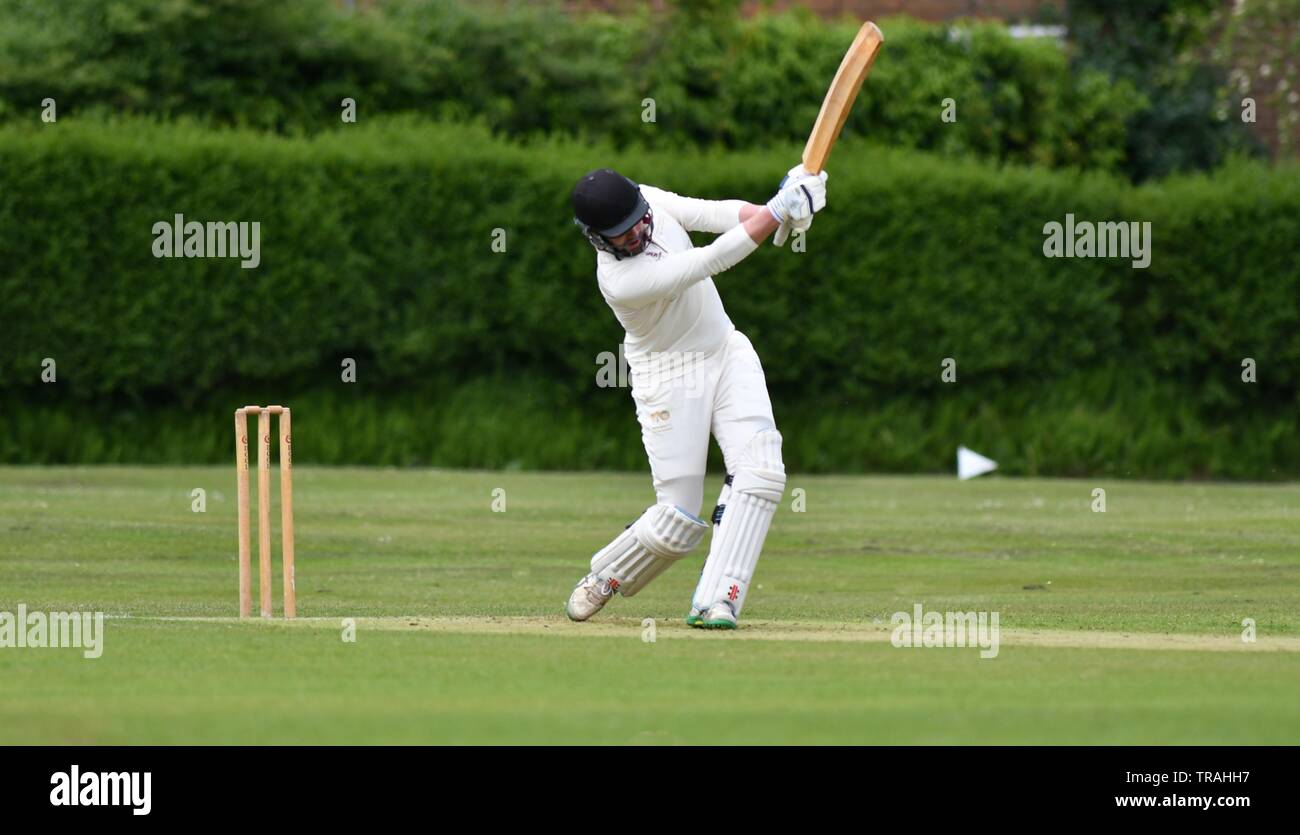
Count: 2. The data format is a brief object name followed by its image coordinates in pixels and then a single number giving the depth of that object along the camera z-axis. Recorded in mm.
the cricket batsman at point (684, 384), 9633
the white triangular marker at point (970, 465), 22594
